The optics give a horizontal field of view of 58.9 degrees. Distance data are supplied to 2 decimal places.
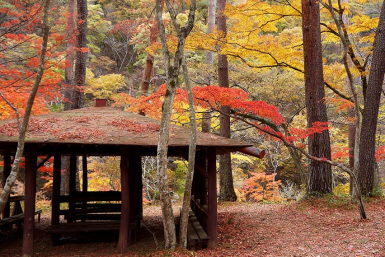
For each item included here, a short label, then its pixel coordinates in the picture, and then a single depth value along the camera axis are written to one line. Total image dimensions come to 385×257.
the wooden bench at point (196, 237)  6.60
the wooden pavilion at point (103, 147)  6.42
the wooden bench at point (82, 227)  7.41
